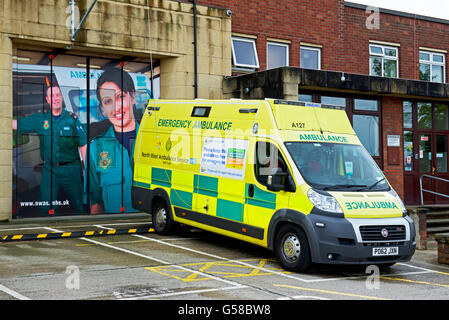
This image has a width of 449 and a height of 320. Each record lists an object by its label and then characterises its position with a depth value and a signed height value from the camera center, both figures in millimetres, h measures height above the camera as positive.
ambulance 8586 -298
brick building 16516 +2987
